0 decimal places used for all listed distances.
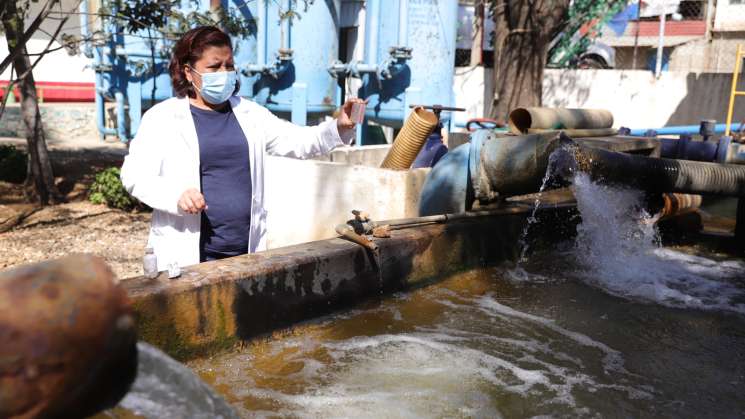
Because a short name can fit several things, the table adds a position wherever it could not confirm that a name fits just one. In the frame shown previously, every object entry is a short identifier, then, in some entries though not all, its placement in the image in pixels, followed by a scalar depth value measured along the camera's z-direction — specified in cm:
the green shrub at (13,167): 850
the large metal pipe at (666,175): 386
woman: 275
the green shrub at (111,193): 733
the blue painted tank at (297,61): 904
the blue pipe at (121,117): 1026
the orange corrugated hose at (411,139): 467
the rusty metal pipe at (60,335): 98
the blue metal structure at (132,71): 977
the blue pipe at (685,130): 879
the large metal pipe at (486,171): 375
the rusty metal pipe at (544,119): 484
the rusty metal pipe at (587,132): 506
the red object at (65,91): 1756
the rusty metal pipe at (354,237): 329
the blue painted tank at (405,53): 840
